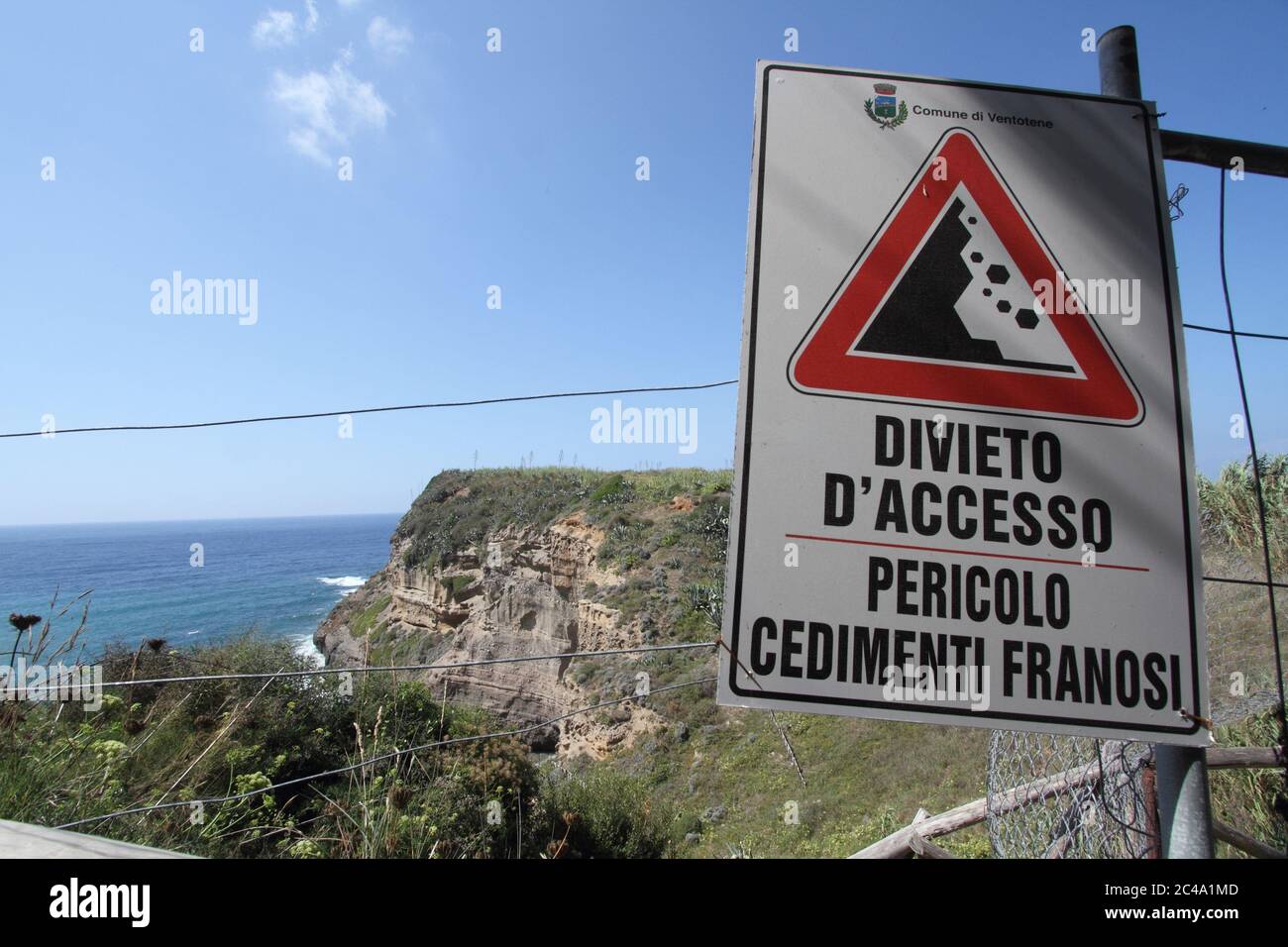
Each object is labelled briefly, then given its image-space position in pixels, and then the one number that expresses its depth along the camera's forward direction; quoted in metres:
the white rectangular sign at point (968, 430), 1.13
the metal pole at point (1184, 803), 1.05
